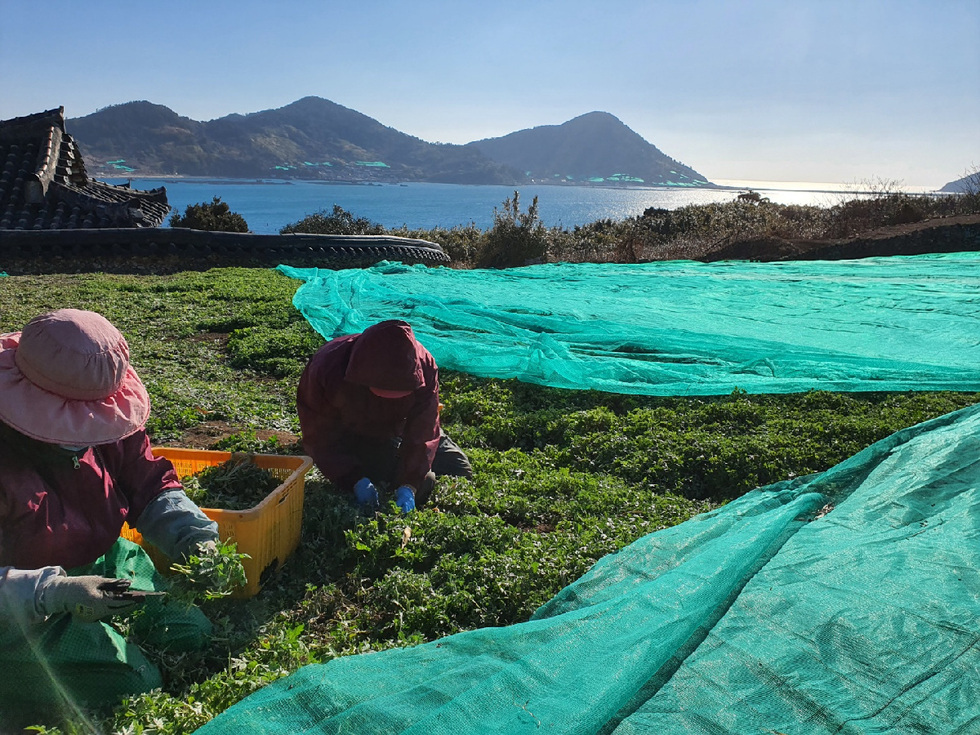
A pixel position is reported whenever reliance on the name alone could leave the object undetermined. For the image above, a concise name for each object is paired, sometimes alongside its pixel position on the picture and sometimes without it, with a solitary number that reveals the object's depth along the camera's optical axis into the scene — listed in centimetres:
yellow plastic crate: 284
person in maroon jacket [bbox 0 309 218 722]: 207
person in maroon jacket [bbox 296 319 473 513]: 356
